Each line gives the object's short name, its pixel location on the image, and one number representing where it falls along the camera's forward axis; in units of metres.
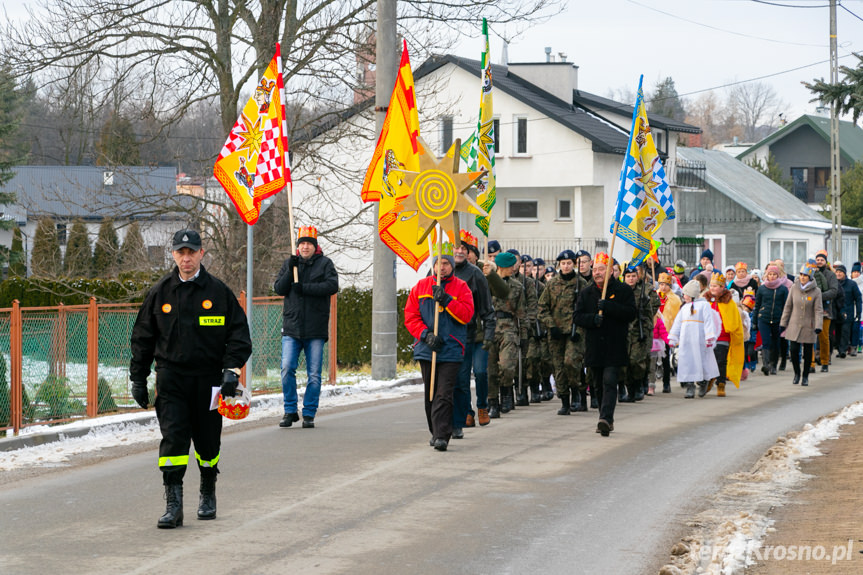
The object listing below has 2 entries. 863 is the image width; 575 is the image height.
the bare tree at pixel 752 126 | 110.00
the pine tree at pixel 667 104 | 95.06
